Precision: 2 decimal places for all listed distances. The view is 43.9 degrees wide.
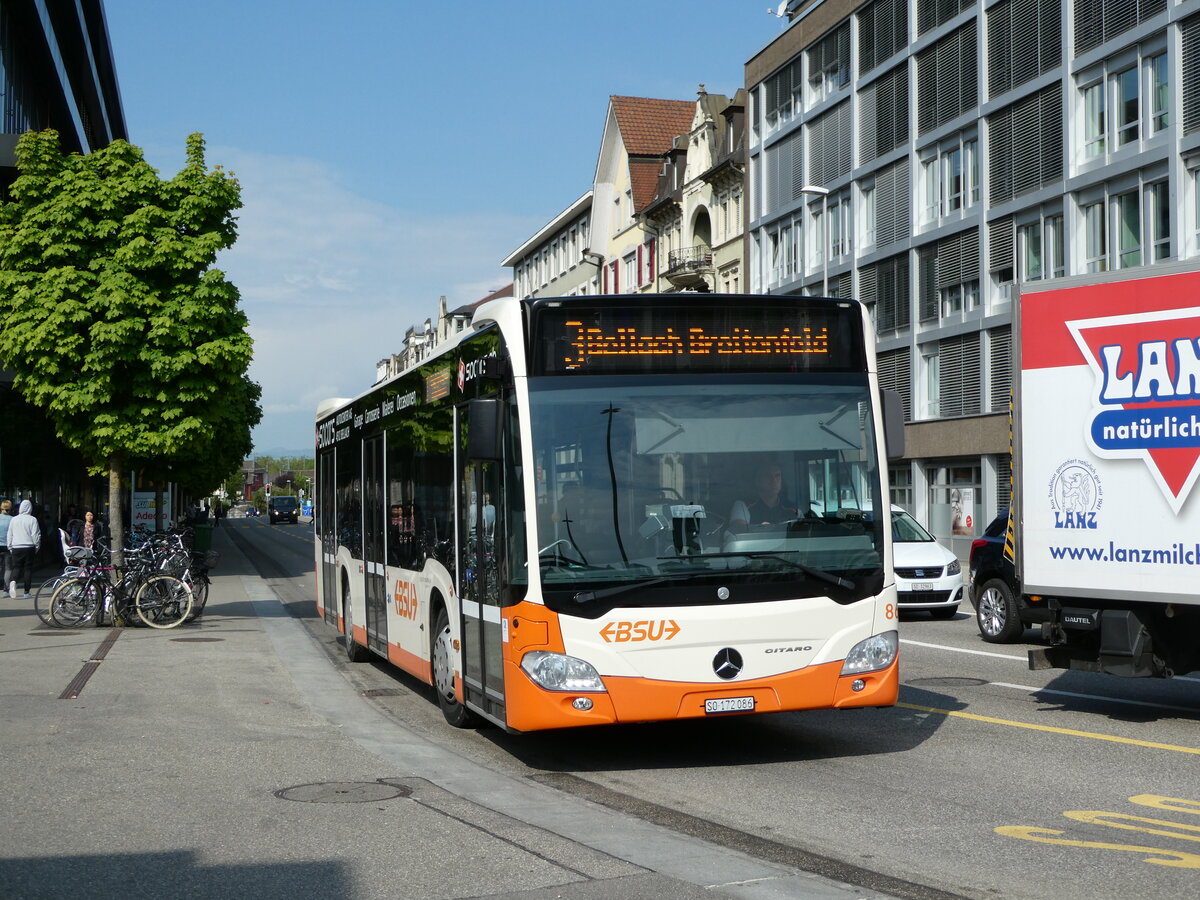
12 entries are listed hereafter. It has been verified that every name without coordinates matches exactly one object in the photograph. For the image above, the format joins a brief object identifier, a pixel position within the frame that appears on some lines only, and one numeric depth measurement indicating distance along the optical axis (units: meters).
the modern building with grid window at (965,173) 33.41
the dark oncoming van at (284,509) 117.31
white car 20.73
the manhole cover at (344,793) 7.93
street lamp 41.11
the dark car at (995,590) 16.92
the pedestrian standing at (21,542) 25.73
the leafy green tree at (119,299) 19.97
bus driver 8.80
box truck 10.43
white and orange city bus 8.58
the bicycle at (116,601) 19.70
